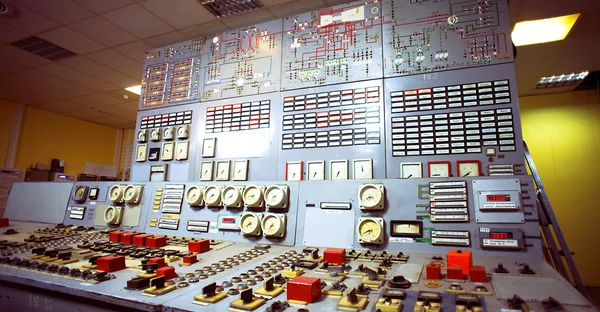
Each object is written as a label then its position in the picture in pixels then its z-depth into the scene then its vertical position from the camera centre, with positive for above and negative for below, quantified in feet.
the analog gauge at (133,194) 8.21 +0.13
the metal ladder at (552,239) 5.38 -0.49
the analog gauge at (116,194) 8.37 +0.12
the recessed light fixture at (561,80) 14.75 +6.18
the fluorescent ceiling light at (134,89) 17.21 +5.98
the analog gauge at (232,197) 6.85 +0.10
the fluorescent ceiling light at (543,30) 10.77 +6.34
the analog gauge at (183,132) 10.38 +2.23
